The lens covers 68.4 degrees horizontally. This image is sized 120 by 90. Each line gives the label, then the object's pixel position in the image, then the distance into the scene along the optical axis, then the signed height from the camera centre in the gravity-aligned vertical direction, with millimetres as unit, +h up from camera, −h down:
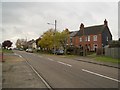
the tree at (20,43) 64131 +2220
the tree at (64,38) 26204 +2347
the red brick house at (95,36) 28057 +3274
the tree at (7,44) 53010 +1165
